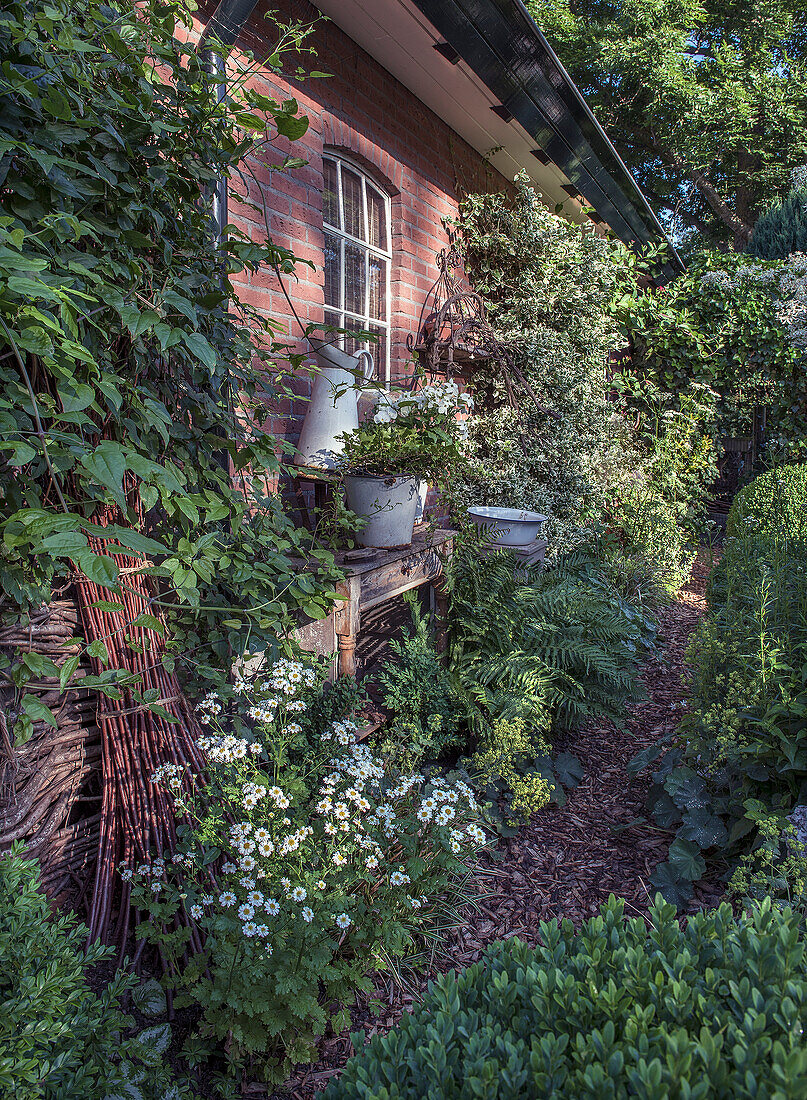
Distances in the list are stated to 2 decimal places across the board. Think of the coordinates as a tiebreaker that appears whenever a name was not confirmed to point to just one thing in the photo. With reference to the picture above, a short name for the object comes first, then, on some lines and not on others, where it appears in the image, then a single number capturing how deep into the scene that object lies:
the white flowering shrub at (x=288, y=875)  1.32
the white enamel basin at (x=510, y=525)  3.88
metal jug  2.76
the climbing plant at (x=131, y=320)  1.08
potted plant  2.60
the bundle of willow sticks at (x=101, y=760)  1.57
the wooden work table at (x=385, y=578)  2.42
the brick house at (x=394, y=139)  2.91
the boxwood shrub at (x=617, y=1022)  0.72
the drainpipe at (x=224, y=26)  2.18
